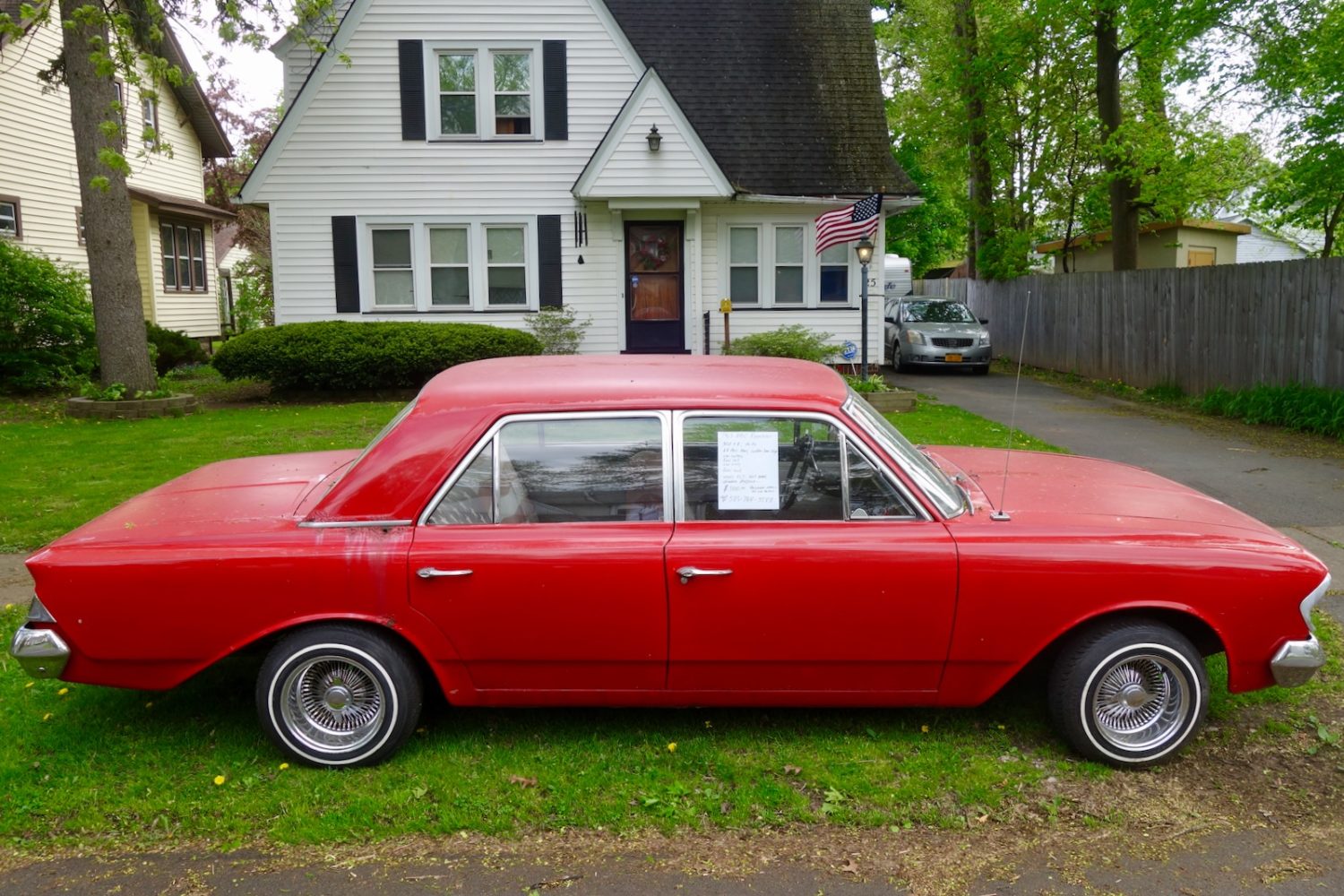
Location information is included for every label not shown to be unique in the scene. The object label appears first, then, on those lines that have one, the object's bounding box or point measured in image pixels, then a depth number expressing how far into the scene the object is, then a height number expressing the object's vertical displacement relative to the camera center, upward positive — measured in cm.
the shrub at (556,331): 1720 -3
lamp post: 1436 +97
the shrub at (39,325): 1662 +15
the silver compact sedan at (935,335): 2097 -21
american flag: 1511 +149
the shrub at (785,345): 1645 -29
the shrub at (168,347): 2072 -27
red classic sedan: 396 -97
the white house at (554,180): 1708 +241
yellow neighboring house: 2112 +331
